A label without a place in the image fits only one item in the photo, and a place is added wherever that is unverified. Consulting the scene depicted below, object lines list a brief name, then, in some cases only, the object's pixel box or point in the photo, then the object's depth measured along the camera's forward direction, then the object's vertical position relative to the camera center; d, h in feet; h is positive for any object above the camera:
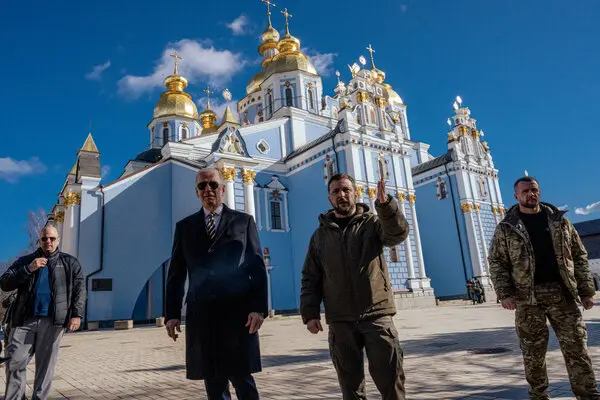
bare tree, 136.05 +31.68
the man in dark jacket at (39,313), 15.24 +0.59
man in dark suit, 10.73 +0.55
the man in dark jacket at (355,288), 10.46 +0.41
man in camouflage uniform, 12.63 +0.15
